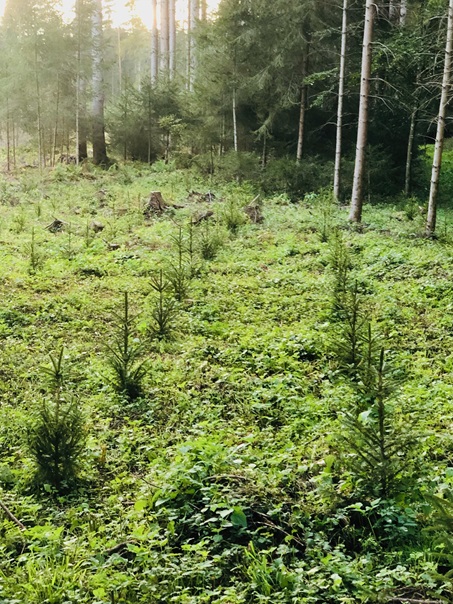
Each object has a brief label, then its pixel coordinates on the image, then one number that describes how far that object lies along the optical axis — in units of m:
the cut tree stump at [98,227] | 14.62
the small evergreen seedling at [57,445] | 4.26
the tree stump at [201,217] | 15.23
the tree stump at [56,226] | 14.93
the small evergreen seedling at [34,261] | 10.57
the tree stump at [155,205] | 17.02
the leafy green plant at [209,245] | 11.81
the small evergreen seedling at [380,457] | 3.64
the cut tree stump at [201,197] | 19.77
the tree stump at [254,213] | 15.78
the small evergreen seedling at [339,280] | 7.97
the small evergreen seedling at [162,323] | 7.50
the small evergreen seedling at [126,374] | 5.88
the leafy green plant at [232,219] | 14.41
